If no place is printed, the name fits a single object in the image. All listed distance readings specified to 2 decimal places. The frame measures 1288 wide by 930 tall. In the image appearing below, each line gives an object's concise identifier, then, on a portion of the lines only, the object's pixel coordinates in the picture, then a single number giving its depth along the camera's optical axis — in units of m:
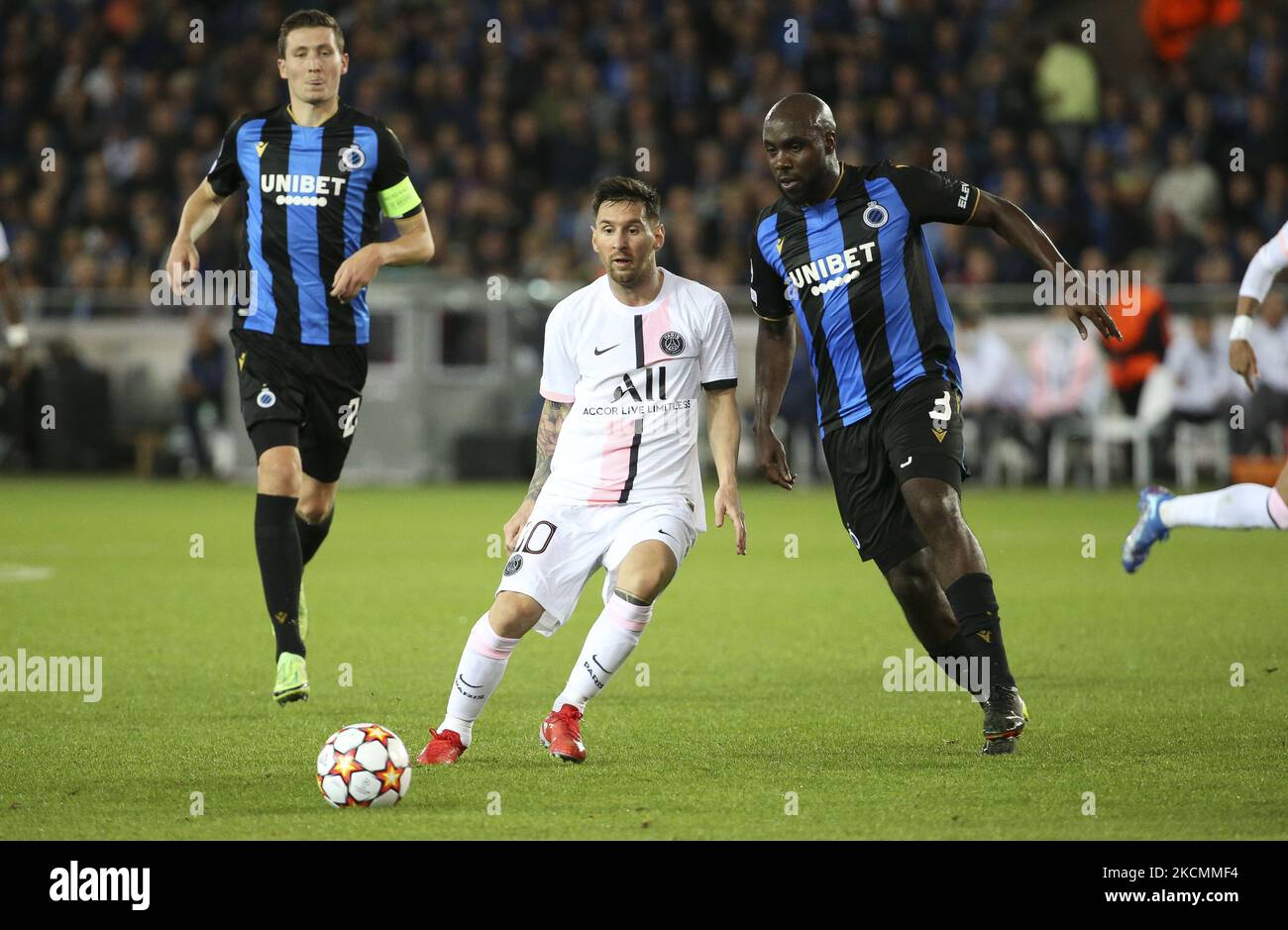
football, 10.66
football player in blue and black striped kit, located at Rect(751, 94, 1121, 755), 12.48
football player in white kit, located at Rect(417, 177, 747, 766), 12.18
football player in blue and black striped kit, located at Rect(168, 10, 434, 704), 14.91
